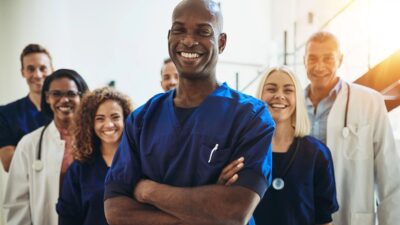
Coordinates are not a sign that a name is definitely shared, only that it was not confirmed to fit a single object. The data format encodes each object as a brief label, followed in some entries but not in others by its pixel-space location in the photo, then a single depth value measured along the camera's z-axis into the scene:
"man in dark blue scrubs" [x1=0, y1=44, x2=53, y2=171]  1.96
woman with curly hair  1.44
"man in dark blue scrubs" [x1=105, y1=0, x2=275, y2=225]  0.92
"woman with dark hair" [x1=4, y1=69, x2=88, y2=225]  1.74
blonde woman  1.28
